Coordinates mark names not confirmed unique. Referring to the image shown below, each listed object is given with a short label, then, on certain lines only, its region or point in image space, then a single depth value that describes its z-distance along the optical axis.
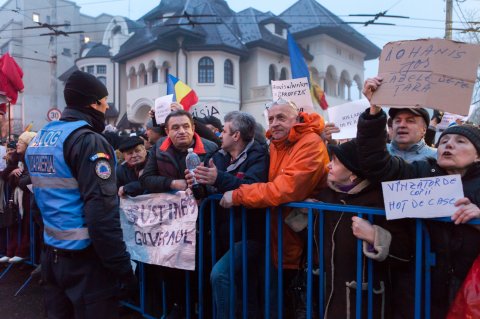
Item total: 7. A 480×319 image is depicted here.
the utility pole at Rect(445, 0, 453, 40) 13.52
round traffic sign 13.75
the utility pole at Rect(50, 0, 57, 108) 19.34
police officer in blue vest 2.46
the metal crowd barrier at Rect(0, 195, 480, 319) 2.19
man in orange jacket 2.79
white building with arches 27.97
